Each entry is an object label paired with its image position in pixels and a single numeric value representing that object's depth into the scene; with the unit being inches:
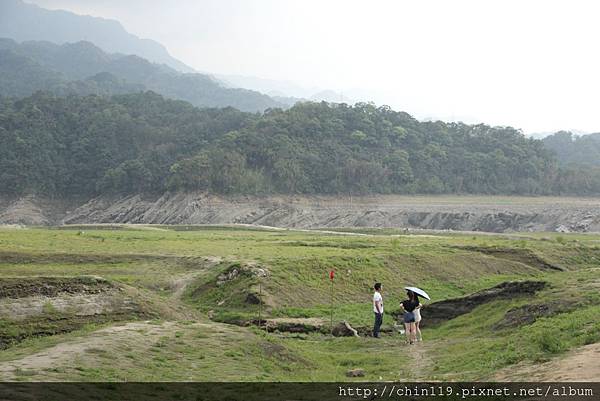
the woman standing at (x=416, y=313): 840.9
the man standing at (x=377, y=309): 886.1
